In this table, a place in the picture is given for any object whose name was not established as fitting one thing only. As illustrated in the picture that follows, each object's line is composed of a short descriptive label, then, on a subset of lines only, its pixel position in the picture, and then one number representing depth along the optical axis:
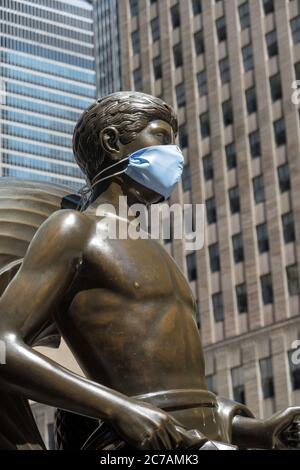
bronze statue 4.04
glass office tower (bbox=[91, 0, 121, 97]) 38.65
